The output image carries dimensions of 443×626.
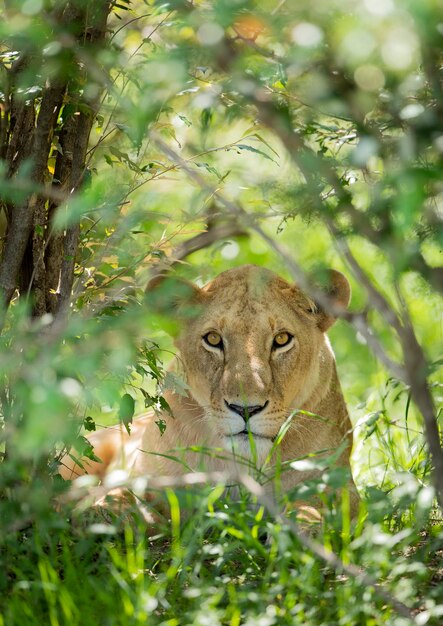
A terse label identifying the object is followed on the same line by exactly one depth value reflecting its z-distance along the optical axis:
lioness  8.05
